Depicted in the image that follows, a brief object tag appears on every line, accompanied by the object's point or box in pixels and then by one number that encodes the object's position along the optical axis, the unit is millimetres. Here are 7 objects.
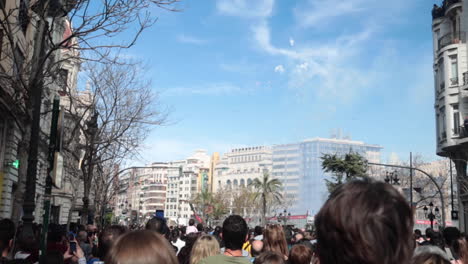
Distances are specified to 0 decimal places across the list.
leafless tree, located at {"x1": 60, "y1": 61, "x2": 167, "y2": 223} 25281
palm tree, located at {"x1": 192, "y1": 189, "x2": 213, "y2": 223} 119362
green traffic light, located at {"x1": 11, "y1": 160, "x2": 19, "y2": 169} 20344
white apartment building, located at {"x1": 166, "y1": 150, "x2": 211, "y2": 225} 65938
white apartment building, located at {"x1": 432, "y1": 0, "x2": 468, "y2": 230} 34656
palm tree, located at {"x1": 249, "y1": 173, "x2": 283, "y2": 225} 81812
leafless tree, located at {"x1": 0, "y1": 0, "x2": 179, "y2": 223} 11453
